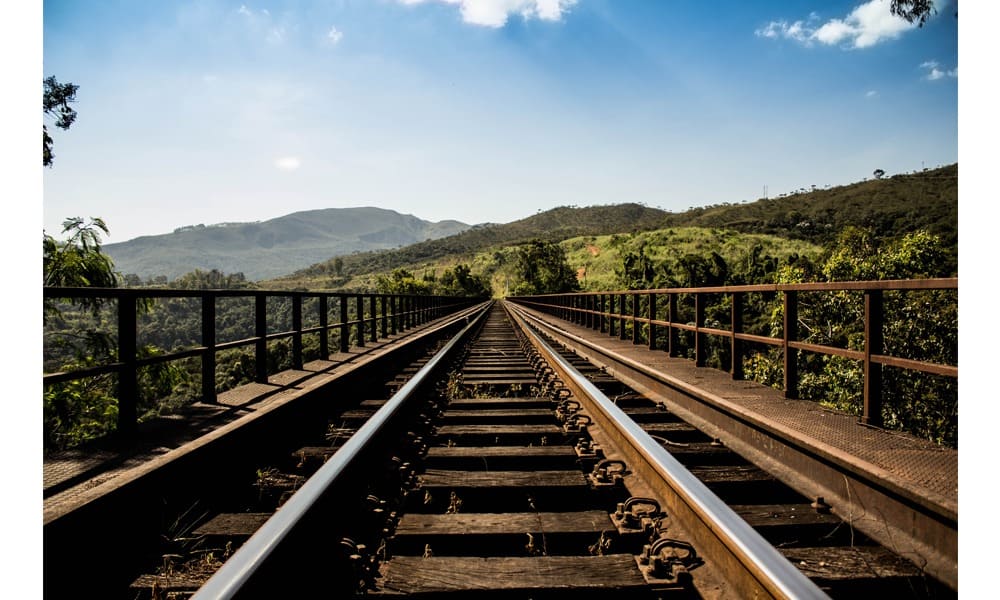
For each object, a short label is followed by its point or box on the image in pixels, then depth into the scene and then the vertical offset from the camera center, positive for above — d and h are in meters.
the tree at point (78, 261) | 10.43 +0.71
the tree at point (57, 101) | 14.56 +5.40
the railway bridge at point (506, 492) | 2.12 -1.08
